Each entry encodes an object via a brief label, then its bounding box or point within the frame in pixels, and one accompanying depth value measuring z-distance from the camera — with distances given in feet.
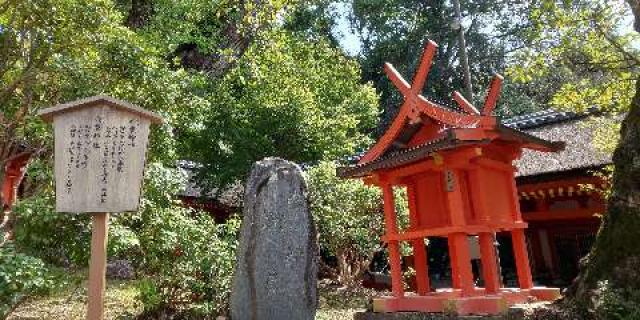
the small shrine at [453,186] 23.94
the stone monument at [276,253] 22.15
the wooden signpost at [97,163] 16.05
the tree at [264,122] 48.62
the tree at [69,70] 24.38
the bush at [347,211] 40.55
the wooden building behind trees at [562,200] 39.01
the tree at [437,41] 85.71
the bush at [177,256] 26.91
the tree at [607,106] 18.45
